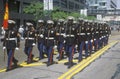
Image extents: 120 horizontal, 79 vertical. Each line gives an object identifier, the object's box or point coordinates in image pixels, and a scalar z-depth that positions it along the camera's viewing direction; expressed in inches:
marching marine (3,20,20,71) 548.1
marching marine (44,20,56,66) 602.9
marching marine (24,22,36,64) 621.9
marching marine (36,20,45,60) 662.6
